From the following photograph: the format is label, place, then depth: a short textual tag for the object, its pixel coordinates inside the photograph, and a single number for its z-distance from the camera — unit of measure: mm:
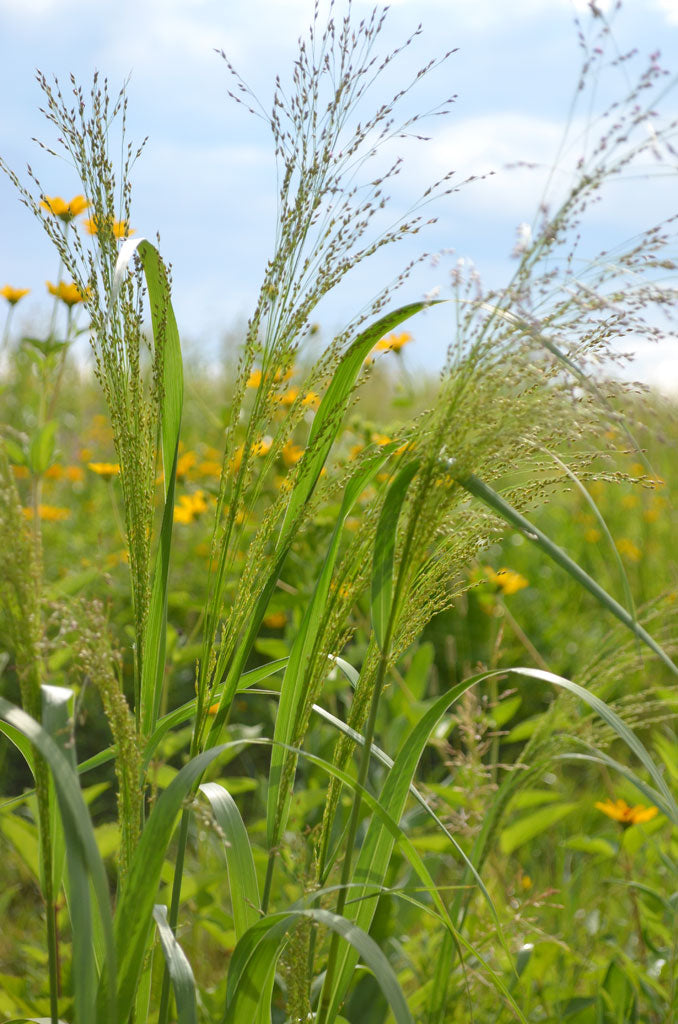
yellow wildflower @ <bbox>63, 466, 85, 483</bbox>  3900
